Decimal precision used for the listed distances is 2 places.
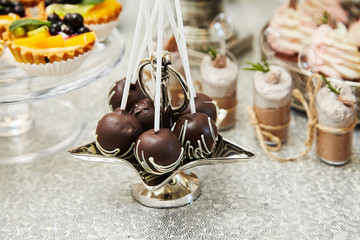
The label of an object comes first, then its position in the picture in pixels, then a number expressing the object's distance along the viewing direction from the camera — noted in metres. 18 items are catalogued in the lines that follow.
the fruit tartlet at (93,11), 0.93
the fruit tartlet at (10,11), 0.91
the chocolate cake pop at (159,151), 0.70
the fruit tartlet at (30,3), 0.97
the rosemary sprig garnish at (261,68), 0.83
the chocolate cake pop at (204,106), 0.74
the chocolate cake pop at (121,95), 0.75
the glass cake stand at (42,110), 0.84
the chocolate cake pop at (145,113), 0.73
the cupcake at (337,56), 0.85
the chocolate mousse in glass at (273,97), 0.82
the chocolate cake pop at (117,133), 0.71
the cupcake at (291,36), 0.92
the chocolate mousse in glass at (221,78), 0.86
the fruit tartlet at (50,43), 0.84
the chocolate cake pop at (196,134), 0.71
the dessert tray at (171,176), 0.72
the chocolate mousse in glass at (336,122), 0.78
